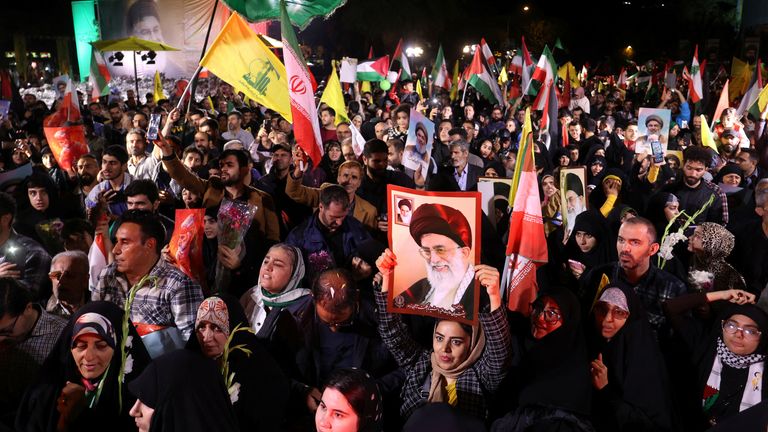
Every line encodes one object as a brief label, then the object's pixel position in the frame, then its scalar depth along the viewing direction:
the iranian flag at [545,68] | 12.91
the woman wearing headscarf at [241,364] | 3.39
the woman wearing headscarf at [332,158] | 7.68
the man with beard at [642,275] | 4.46
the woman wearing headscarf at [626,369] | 3.60
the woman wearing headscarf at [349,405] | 2.87
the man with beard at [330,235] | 4.93
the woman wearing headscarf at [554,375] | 3.30
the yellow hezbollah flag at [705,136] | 9.02
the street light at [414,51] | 41.65
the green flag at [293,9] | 8.16
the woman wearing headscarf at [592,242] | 5.49
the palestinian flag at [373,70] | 16.89
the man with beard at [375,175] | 6.23
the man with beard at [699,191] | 6.59
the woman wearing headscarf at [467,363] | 3.46
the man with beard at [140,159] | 6.82
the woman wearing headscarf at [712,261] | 4.77
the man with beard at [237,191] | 5.30
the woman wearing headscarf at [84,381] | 3.15
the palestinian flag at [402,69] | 17.44
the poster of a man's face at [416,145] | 7.39
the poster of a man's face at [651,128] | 8.80
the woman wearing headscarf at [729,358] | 3.70
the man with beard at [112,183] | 5.70
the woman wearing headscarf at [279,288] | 4.11
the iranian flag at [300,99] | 5.72
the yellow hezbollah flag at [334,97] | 9.79
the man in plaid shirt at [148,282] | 3.81
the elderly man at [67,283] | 4.17
